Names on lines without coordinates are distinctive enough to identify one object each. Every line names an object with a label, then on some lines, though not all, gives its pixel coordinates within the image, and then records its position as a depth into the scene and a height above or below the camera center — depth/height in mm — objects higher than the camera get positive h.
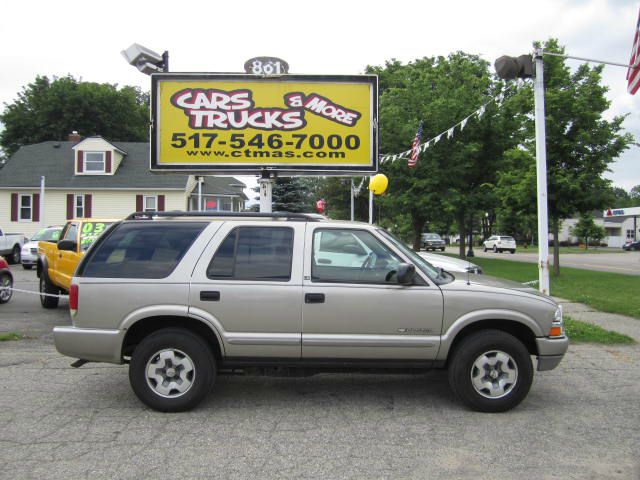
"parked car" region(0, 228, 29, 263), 21141 -170
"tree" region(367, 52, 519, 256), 22000 +4490
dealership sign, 9125 +2114
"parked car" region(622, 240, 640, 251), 54906 -82
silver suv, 4570 -653
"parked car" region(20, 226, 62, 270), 18750 -254
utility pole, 7984 +1101
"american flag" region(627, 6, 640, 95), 7488 +2560
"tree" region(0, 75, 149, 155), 47469 +11874
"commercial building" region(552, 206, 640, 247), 64875 +2496
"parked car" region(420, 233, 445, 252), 42656 +66
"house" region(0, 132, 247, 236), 30922 +3090
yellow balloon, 15195 +1766
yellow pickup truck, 9570 -298
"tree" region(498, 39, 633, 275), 16250 +3236
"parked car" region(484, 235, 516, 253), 44344 +26
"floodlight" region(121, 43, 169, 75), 9227 +3283
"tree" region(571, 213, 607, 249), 61688 +1713
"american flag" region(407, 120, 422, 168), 16291 +2917
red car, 10742 -850
